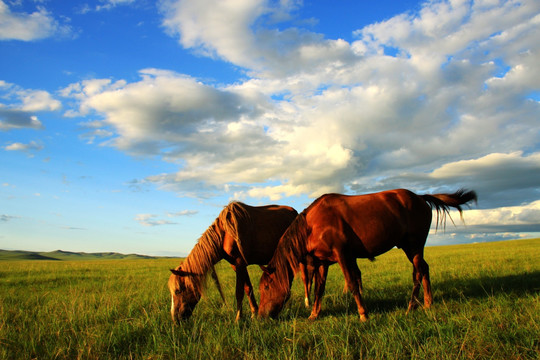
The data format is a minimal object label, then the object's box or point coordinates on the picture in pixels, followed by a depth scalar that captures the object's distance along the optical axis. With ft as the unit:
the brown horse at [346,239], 19.75
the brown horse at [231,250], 20.20
